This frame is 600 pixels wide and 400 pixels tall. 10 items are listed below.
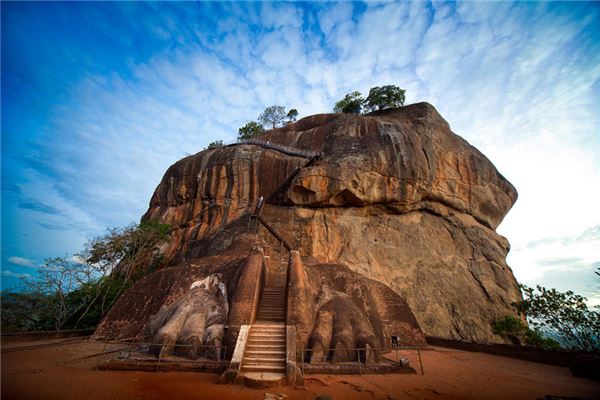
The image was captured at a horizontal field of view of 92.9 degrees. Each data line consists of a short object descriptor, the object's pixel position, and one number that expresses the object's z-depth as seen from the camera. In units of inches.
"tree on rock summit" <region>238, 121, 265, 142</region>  1608.0
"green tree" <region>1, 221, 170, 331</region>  639.8
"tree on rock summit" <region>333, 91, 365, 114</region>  1465.3
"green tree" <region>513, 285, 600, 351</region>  477.4
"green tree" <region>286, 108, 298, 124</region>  1723.7
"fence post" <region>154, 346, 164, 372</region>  298.8
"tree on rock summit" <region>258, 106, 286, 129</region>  1704.0
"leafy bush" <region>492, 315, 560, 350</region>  601.6
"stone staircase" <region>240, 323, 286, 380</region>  281.1
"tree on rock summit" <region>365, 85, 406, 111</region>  1359.5
